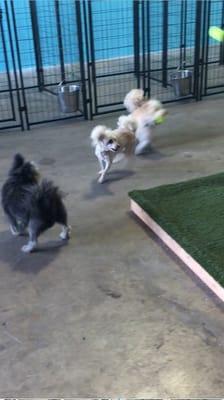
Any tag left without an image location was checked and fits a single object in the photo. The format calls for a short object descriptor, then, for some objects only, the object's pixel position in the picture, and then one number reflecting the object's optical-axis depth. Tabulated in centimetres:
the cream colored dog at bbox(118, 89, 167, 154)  360
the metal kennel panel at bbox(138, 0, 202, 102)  503
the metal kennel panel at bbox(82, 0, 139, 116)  555
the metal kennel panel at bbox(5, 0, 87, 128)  519
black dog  238
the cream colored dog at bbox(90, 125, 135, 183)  310
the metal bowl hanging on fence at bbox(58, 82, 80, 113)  461
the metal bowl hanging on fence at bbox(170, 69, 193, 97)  502
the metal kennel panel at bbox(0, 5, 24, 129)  445
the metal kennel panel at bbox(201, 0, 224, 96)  488
